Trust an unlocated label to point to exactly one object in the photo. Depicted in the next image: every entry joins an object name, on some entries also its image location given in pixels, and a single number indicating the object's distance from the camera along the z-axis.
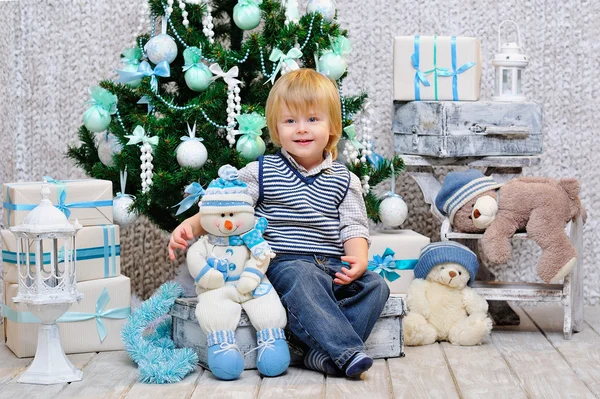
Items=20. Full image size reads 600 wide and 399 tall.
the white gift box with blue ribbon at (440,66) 2.77
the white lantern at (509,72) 2.78
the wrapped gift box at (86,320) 2.33
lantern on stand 2.07
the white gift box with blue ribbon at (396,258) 2.66
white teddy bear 2.47
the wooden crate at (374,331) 2.25
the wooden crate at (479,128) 2.71
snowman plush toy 2.12
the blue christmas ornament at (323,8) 2.60
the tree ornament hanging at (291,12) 2.55
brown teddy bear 2.51
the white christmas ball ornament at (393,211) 2.71
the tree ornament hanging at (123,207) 2.56
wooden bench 2.56
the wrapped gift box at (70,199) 2.30
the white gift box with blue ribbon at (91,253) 2.35
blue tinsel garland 2.08
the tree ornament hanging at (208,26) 2.55
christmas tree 2.48
